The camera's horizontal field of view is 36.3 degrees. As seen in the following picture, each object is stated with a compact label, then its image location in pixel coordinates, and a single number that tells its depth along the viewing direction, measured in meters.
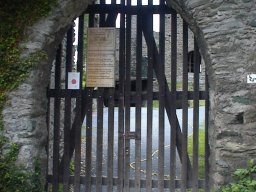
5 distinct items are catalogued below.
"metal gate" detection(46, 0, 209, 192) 4.75
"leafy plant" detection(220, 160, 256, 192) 3.92
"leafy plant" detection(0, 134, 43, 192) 3.99
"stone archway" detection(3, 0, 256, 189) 4.11
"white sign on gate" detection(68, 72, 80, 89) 4.81
